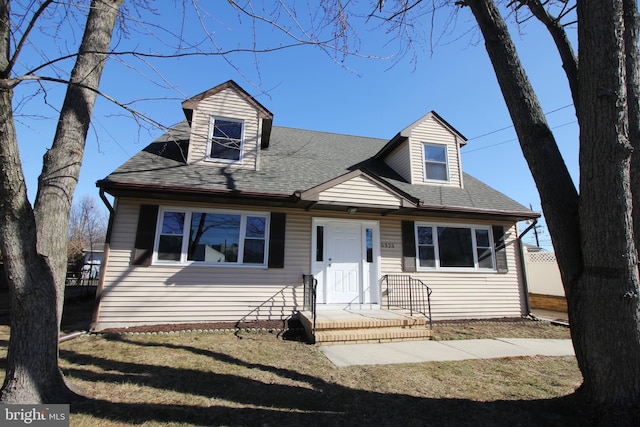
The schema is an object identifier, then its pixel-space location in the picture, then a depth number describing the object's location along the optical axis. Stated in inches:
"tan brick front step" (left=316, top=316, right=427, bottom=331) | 236.8
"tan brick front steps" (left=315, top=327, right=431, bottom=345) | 227.3
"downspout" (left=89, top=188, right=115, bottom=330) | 247.9
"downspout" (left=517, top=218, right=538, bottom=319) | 341.7
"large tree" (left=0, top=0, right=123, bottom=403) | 105.0
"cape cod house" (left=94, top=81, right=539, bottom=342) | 262.7
